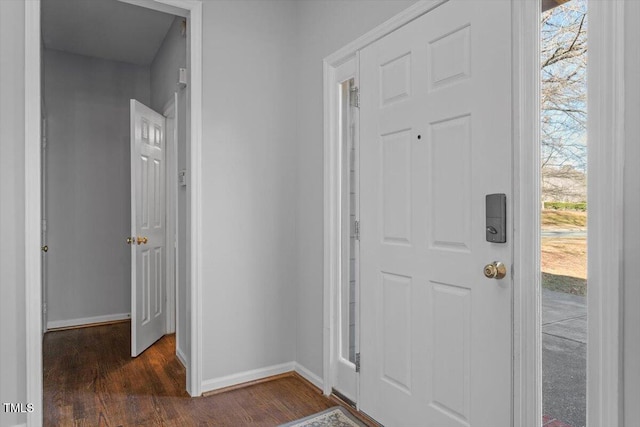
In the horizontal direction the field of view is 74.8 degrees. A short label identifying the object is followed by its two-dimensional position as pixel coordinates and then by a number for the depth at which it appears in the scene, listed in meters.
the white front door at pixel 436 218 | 1.55
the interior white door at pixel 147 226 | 3.22
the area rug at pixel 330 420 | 2.18
